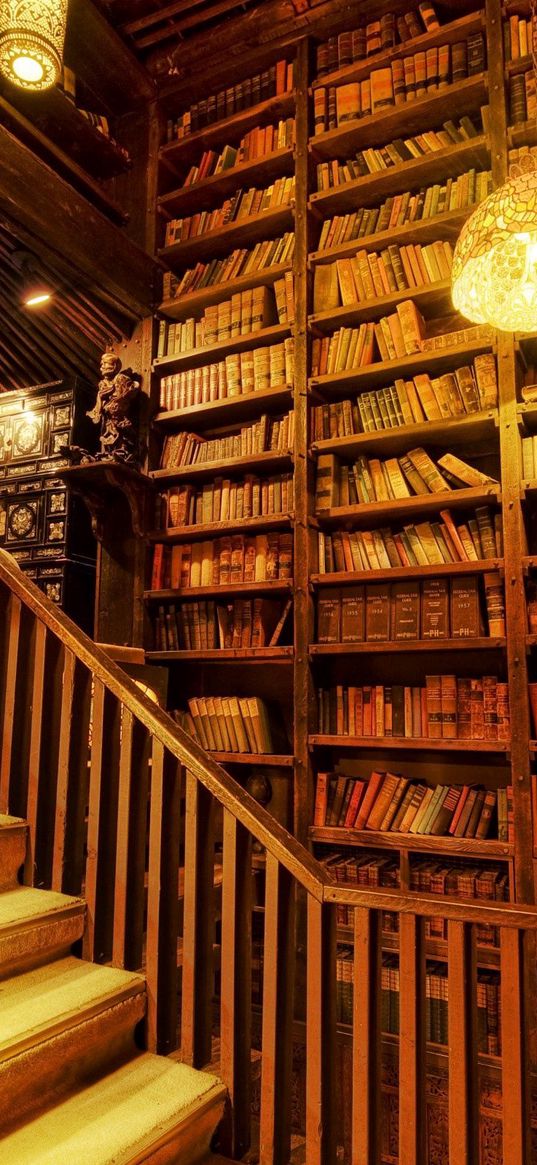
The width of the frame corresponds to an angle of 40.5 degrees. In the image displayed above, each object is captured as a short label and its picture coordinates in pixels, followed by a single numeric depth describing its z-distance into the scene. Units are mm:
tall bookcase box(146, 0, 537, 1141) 2695
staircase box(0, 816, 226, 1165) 1381
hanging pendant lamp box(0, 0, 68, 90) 2244
